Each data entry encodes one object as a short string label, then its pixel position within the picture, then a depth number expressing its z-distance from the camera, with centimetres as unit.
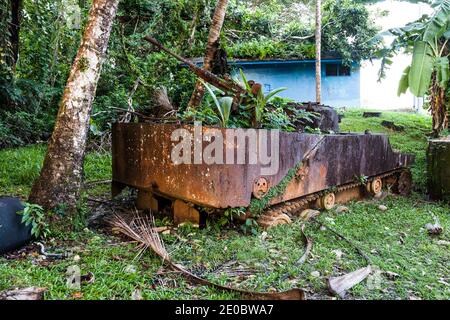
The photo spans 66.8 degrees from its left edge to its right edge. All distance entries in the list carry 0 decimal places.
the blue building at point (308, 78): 1609
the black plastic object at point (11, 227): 303
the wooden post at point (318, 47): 1285
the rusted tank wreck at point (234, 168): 362
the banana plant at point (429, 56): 695
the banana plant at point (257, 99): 414
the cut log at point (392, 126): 1221
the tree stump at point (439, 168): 620
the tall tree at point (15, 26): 907
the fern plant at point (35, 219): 325
